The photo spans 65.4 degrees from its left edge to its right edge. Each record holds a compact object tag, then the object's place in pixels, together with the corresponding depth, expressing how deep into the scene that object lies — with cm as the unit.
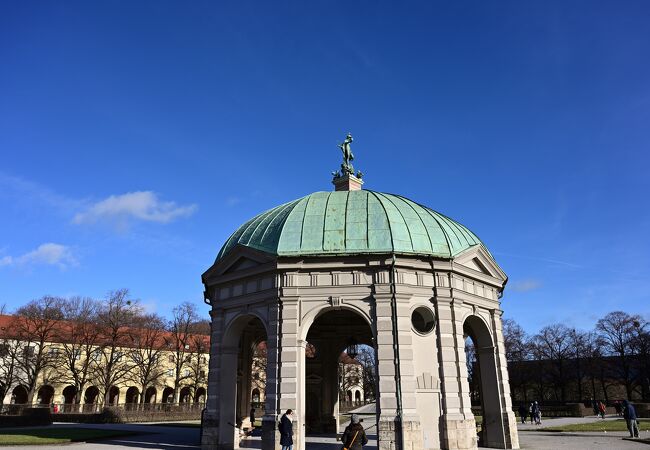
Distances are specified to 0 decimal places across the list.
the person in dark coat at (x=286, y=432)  1783
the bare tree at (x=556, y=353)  7438
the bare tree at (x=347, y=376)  7903
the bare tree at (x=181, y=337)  6475
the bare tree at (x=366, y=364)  8222
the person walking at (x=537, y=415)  3788
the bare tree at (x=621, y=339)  7138
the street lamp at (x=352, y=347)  3137
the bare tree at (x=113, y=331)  6068
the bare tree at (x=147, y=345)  6419
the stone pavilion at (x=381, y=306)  2044
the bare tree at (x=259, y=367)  6451
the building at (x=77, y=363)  6162
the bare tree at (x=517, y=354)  7544
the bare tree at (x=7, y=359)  6078
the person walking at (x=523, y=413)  4069
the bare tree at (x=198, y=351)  6848
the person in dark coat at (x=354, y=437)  1284
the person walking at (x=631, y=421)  2428
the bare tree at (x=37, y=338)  5984
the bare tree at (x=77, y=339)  6144
